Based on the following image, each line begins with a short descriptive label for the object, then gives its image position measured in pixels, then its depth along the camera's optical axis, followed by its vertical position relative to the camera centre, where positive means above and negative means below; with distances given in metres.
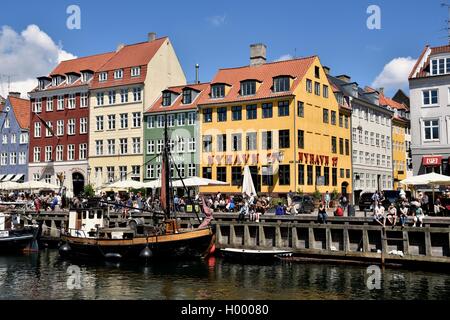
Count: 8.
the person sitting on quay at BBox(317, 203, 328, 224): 32.53 -0.84
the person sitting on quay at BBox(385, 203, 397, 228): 30.27 -0.78
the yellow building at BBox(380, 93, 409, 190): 77.26 +8.57
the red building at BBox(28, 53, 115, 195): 67.69 +9.71
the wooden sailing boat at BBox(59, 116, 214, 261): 31.50 -2.00
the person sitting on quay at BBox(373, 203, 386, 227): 30.58 -0.83
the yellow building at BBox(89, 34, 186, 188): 63.84 +11.40
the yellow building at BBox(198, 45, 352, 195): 54.22 +7.43
